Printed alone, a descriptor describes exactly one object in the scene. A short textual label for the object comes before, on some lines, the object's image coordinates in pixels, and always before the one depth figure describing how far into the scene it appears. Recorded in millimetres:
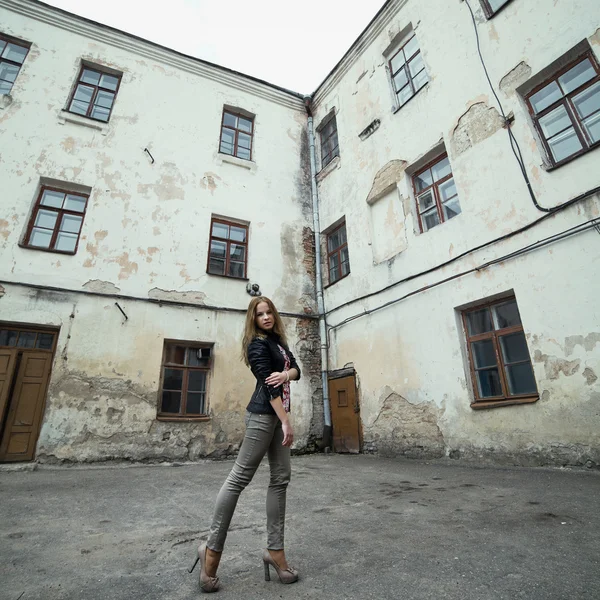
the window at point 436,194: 6414
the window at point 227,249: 8297
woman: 1875
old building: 4914
